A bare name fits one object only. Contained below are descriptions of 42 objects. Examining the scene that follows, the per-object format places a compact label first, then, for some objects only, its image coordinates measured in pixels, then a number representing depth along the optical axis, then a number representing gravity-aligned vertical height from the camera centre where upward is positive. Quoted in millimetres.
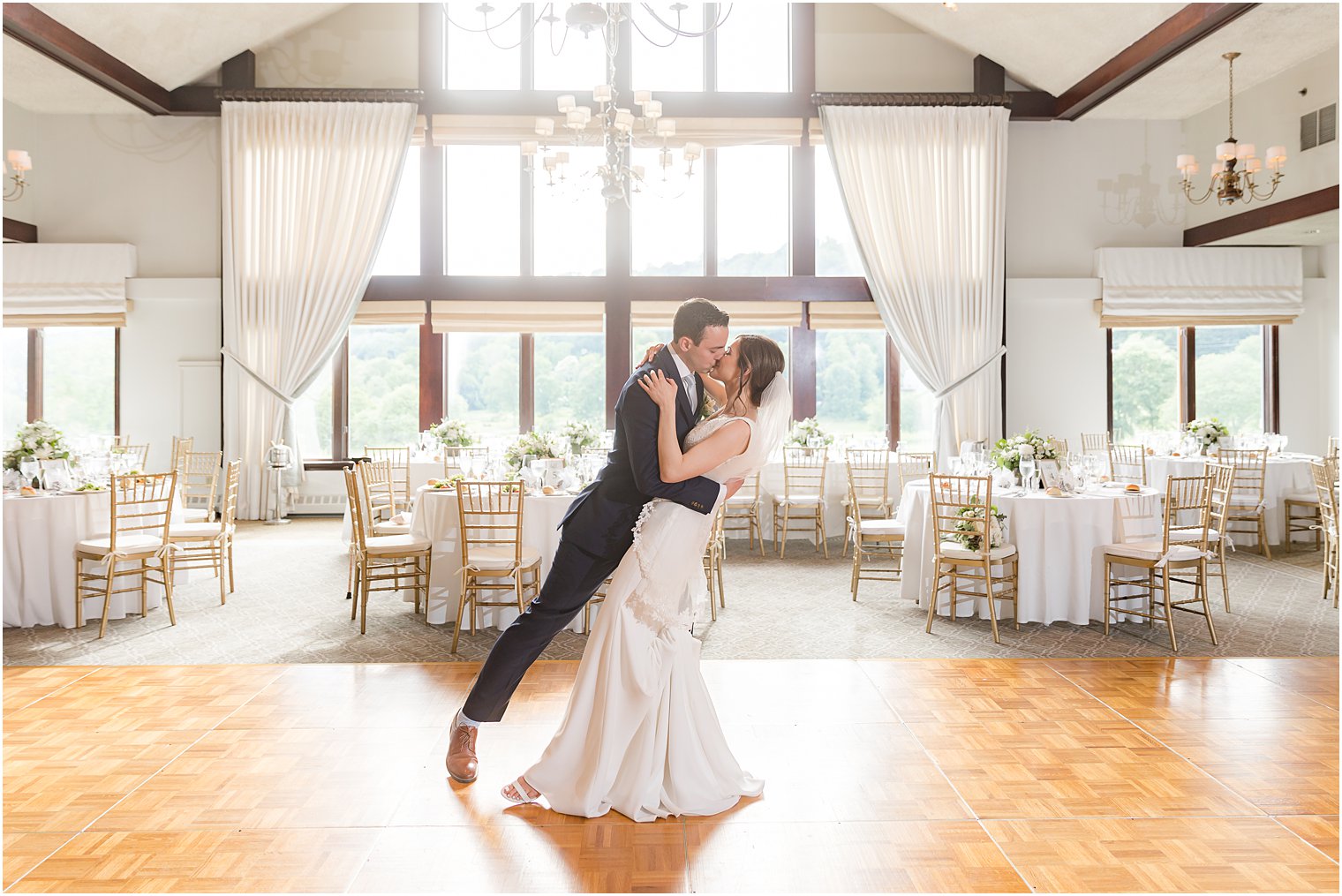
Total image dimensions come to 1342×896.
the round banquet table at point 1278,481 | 8375 -388
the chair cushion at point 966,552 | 5582 -696
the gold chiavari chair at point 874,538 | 6633 -731
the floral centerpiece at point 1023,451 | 5945 -81
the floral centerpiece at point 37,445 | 6070 -41
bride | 2994 -784
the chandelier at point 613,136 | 6789 +2415
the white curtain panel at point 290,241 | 10375 +2249
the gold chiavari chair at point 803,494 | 8523 -538
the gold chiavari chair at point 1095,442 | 10328 -42
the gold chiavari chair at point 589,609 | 5504 -1035
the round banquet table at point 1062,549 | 5688 -685
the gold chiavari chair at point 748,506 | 8562 -630
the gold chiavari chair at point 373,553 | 5613 -702
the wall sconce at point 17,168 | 8805 +2735
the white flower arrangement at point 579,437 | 6762 +12
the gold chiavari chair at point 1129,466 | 8781 -266
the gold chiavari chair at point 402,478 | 8242 -368
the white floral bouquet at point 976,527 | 5586 -544
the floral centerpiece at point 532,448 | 6242 -67
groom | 2947 -256
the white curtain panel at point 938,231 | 10461 +2374
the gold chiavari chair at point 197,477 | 9523 -403
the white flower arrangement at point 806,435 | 9383 +36
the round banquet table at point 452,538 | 5680 -617
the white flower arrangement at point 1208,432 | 8617 +65
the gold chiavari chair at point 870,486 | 8523 -460
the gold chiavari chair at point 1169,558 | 5383 -707
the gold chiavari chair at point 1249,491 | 8062 -466
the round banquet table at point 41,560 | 5652 -748
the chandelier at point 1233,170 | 8352 +2556
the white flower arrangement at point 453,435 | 9008 +34
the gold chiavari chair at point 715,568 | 6227 -882
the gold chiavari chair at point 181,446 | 9430 -77
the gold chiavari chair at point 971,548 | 5504 -679
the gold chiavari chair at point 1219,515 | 5848 -496
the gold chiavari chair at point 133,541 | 5605 -653
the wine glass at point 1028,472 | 5965 -219
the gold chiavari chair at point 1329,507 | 6473 -491
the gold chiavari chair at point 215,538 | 6343 -693
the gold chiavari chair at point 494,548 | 5164 -646
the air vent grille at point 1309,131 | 8672 +2929
